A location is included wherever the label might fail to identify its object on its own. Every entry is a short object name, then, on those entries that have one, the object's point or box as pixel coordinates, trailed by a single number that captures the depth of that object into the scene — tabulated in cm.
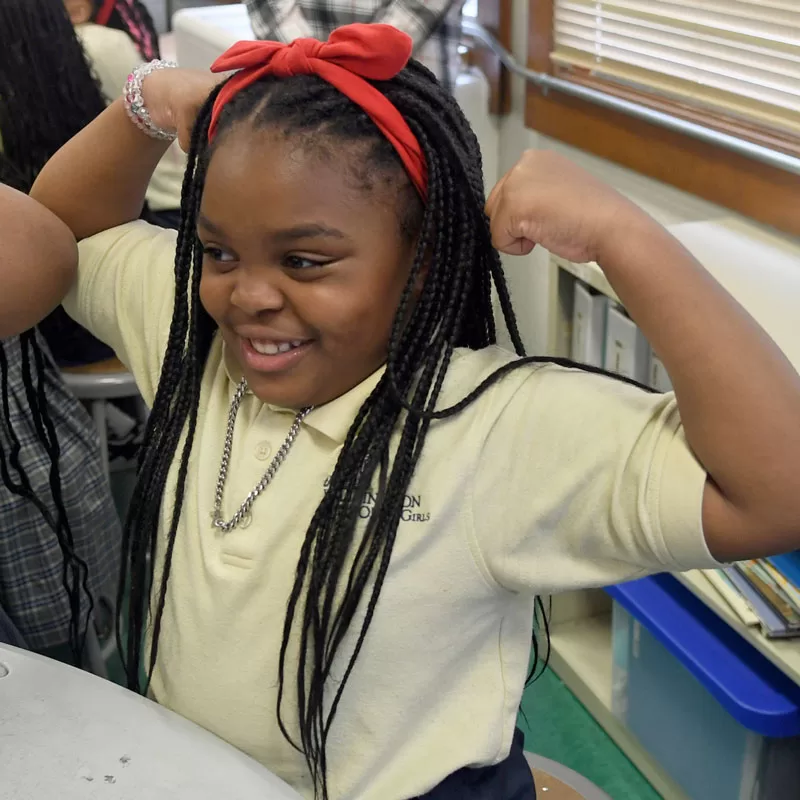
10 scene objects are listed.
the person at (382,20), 179
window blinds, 131
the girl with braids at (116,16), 208
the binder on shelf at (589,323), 154
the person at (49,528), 146
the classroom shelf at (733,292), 114
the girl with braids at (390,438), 65
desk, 63
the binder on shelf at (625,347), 145
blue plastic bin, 126
